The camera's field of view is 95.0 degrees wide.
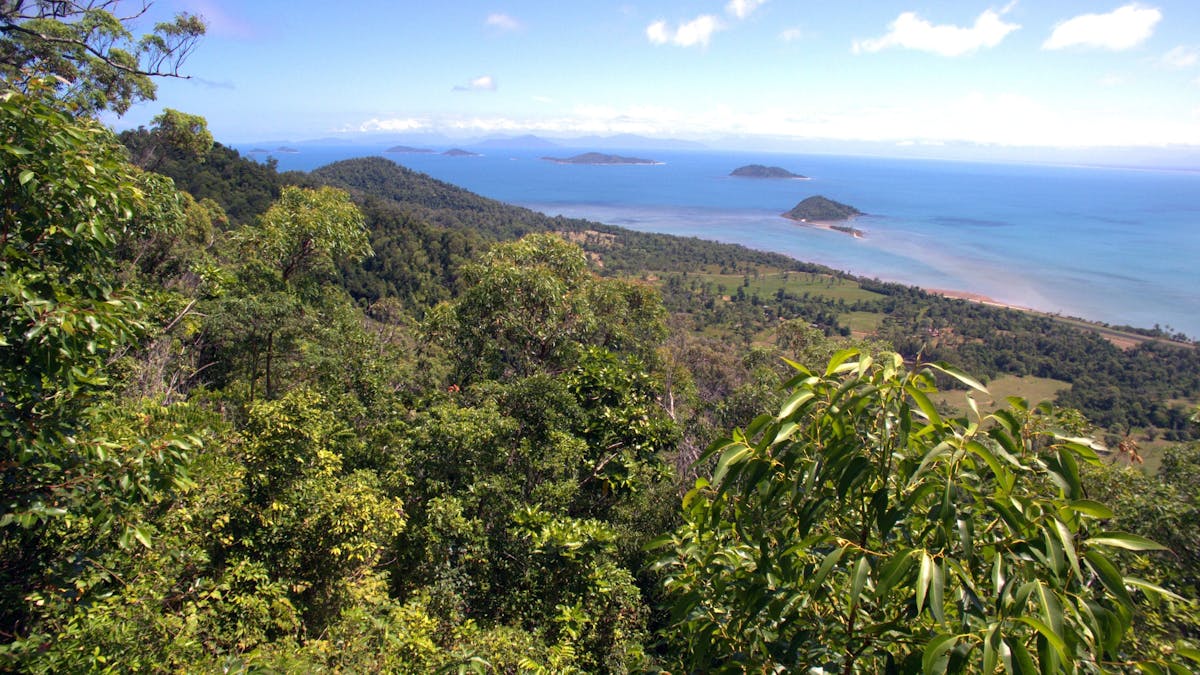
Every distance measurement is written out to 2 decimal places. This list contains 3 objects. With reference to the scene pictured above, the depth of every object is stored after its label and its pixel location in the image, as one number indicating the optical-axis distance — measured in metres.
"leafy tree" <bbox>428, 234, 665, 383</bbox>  8.27
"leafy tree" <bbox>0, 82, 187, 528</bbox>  2.38
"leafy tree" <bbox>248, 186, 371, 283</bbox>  8.73
